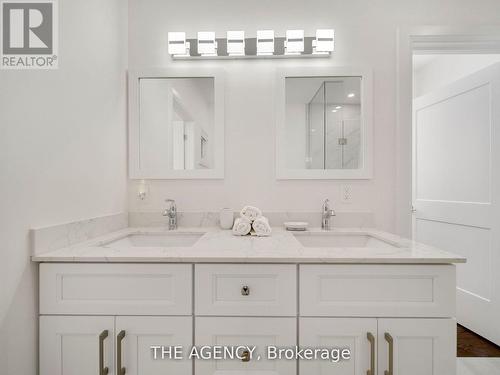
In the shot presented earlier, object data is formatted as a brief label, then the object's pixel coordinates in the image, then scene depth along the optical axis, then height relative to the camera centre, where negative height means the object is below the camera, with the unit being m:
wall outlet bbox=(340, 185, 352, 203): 1.70 -0.05
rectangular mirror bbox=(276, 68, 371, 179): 1.68 +0.37
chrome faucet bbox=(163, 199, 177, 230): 1.65 -0.17
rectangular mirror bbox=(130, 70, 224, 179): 1.70 +0.36
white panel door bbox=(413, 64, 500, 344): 1.87 +0.01
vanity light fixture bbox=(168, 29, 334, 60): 1.64 +0.82
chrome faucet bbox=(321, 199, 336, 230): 1.63 -0.17
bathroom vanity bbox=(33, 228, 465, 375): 1.03 -0.45
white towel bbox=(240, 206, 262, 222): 1.51 -0.14
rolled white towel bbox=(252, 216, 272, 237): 1.43 -0.21
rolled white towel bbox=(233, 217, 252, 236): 1.46 -0.21
